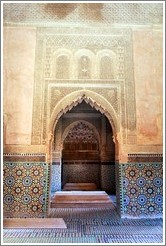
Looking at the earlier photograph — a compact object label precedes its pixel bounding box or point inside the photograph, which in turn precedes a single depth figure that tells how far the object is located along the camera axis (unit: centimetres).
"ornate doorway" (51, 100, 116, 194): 852
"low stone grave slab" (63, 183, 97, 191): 873
